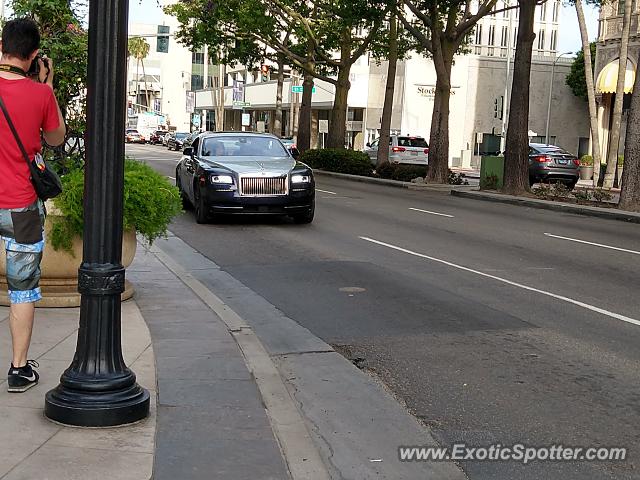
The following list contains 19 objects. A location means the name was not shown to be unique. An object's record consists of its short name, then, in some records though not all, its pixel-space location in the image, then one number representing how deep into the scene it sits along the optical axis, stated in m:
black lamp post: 4.83
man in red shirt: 5.19
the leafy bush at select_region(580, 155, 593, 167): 42.56
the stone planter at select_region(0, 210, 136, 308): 7.92
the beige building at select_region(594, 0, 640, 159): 41.41
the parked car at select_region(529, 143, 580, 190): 34.34
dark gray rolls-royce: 16.14
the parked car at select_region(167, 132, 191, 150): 68.56
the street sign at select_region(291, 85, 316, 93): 49.93
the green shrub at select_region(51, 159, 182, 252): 7.92
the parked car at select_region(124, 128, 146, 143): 91.31
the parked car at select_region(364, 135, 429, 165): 41.78
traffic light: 47.75
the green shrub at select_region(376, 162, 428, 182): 33.38
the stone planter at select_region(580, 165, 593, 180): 43.22
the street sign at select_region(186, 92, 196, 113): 87.69
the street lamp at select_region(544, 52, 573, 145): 58.89
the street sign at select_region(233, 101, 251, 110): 64.89
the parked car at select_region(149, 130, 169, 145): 89.81
